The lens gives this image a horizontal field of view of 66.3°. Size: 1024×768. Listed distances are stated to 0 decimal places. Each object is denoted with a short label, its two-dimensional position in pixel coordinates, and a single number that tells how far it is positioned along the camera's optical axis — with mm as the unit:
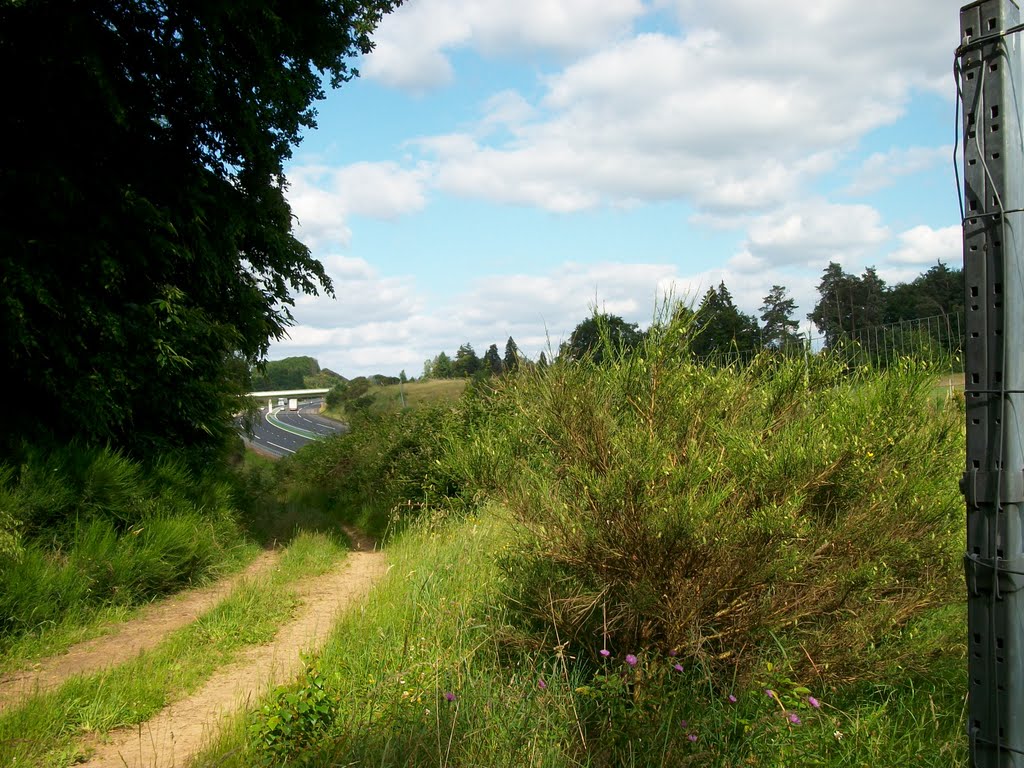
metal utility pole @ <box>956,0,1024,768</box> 2379
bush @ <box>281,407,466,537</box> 14016
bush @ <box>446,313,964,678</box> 4137
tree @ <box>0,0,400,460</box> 7887
